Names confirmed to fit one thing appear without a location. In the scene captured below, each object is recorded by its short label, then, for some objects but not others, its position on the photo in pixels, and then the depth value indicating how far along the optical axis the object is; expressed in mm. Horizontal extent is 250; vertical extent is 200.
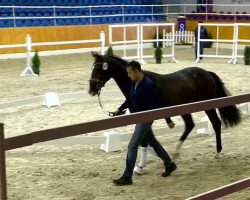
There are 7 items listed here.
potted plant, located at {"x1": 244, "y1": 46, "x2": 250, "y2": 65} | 17438
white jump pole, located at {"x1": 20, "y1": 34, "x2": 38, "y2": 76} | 14138
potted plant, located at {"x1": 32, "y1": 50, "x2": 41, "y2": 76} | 14102
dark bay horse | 5758
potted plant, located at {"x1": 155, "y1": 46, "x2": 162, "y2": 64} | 17781
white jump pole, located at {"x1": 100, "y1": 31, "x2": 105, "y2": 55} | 15348
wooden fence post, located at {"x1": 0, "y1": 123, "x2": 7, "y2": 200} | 2312
